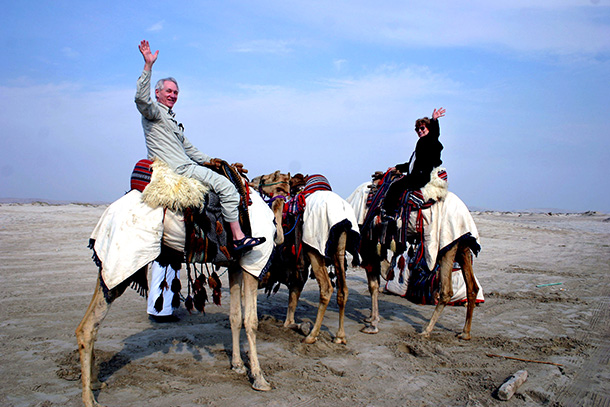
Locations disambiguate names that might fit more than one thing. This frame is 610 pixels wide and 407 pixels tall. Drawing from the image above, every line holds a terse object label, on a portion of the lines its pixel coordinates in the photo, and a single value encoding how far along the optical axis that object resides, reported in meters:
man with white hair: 4.11
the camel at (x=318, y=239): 5.68
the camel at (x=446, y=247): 6.26
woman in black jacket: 6.38
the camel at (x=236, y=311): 3.62
